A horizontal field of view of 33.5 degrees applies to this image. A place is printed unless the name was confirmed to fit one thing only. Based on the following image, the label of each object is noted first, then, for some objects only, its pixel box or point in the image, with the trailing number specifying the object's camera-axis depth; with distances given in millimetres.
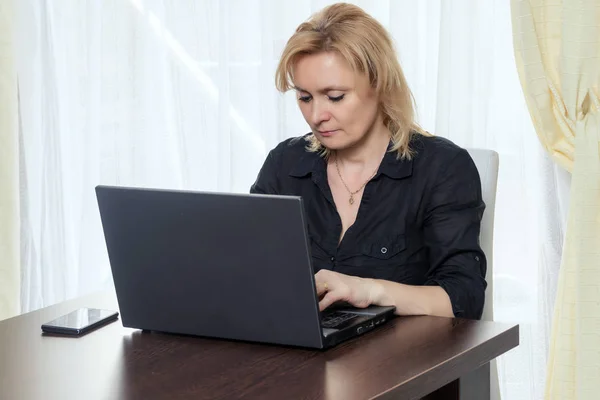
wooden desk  1426
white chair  2086
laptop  1522
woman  2033
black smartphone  1756
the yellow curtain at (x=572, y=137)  2318
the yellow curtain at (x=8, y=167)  3344
